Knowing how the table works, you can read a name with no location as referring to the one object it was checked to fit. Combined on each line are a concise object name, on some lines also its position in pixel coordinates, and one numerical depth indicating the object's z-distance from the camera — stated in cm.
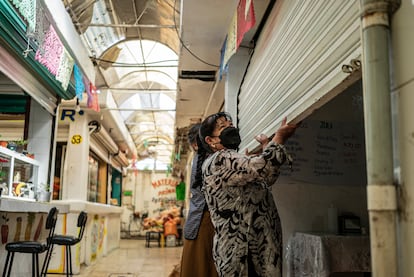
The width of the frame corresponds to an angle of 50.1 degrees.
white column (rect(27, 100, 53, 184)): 567
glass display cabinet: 446
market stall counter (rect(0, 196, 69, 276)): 369
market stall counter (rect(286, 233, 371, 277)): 309
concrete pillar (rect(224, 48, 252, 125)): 427
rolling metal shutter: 159
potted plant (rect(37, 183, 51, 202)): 519
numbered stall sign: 797
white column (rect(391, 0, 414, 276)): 109
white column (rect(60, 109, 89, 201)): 779
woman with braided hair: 206
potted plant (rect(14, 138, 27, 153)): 478
